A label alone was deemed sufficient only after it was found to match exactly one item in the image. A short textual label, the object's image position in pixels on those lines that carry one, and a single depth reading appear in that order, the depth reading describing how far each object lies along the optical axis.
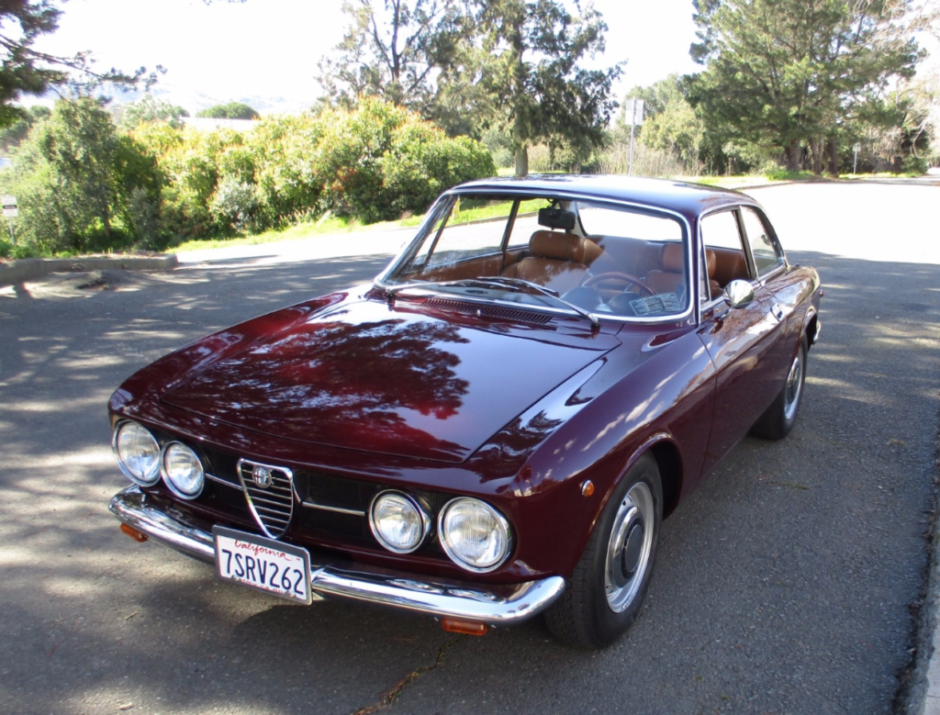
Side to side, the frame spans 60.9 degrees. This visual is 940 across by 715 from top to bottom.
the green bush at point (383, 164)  22.27
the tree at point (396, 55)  45.16
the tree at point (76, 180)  23.22
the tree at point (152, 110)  63.43
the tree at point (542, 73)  41.44
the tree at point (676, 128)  48.84
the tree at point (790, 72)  40.75
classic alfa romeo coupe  2.34
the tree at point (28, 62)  10.95
